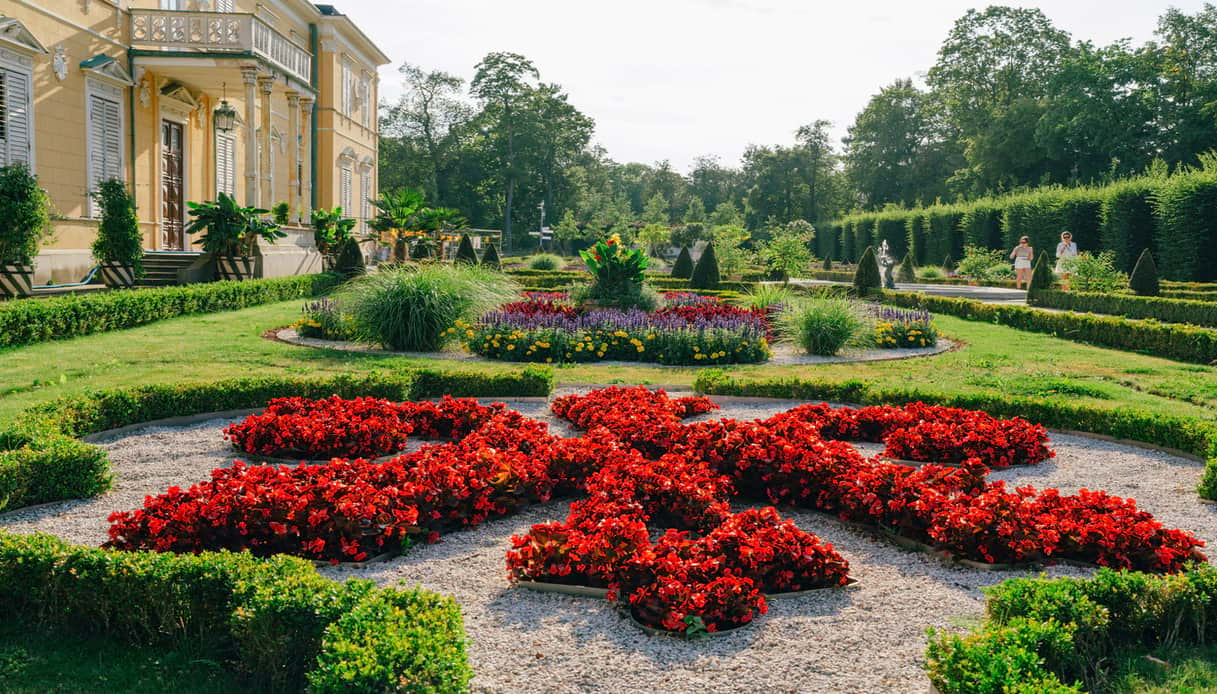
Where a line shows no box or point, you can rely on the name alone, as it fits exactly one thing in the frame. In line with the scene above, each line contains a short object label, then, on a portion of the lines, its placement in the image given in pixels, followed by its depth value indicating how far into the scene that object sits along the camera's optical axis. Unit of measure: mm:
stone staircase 17473
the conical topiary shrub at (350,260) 22375
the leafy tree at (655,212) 63488
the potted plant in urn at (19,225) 12117
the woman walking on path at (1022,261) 23500
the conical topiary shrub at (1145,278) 18578
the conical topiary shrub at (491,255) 26625
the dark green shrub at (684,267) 27609
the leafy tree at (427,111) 63500
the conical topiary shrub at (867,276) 21969
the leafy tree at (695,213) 64312
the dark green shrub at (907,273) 32906
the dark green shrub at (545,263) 33156
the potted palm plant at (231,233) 17766
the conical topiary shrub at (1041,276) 19438
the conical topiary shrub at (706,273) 24156
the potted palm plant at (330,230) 22734
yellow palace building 15117
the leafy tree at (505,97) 58750
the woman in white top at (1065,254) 22472
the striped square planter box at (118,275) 15288
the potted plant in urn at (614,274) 14148
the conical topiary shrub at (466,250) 24562
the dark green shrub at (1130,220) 26906
